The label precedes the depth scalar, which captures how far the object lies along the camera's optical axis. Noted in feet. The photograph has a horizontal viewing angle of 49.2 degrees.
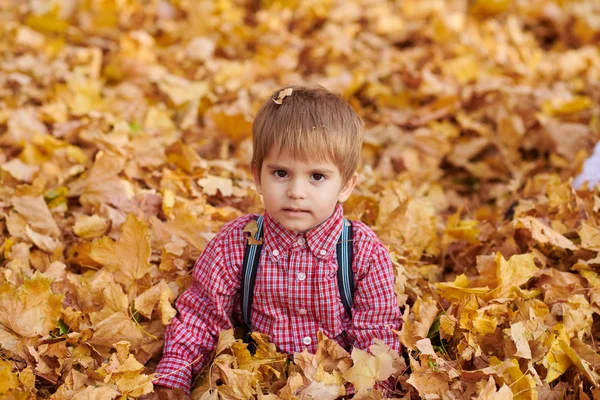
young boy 6.07
